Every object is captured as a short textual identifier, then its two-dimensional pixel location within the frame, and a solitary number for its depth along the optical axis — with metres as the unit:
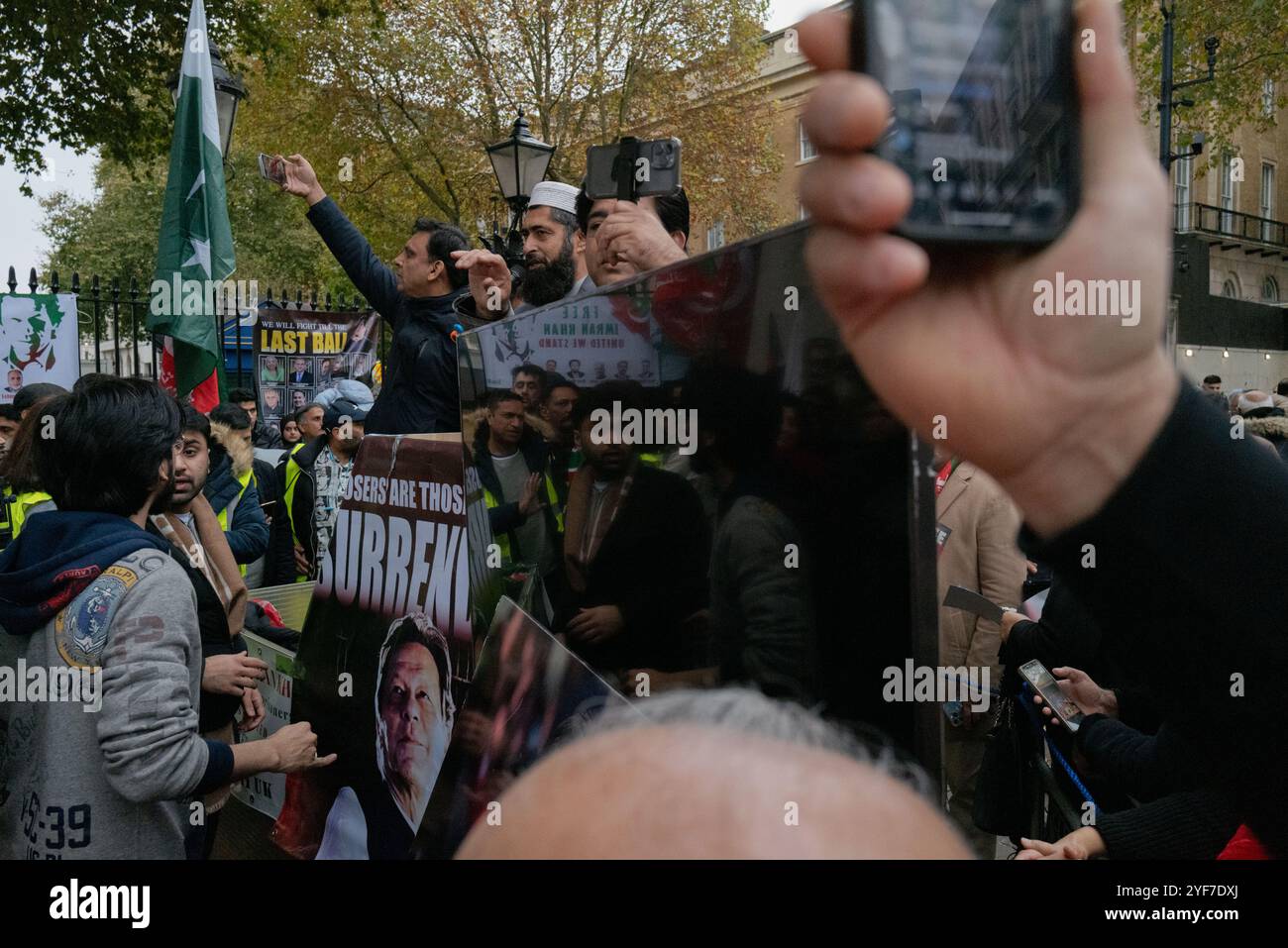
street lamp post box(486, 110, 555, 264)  9.80
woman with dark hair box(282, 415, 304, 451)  10.34
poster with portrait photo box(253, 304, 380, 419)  13.11
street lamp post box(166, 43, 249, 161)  8.31
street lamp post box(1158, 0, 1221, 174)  12.74
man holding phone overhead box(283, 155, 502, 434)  3.95
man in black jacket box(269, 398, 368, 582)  6.91
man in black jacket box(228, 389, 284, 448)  12.39
